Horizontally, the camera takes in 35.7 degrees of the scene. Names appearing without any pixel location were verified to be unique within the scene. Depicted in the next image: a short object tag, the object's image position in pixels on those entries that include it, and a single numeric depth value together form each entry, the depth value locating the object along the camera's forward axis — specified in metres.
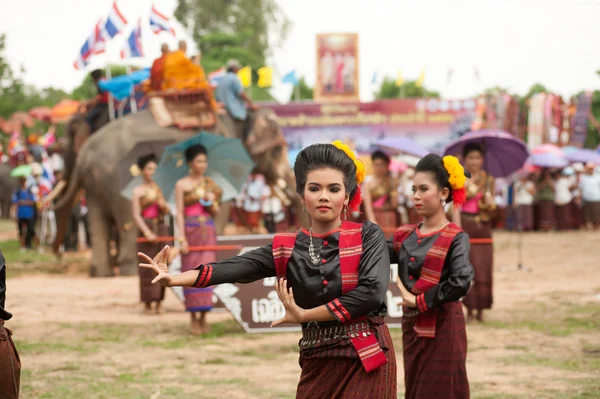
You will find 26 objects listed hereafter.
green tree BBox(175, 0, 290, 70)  48.91
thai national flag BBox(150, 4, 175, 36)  18.27
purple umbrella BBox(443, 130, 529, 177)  9.80
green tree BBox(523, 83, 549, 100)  53.50
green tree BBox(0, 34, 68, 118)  28.58
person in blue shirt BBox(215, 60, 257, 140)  16.77
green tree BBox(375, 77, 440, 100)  66.31
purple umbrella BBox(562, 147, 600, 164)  25.66
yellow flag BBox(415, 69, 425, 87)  37.56
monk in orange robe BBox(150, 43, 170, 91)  15.01
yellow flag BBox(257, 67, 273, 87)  33.50
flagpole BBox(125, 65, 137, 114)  17.59
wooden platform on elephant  15.25
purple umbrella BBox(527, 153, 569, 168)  23.44
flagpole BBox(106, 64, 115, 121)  17.13
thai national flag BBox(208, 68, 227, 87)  19.49
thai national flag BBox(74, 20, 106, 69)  17.81
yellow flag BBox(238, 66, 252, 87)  31.77
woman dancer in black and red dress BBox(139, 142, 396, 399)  3.70
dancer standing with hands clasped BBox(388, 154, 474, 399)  4.96
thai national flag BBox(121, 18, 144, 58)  18.95
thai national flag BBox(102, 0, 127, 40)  17.77
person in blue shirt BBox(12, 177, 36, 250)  20.59
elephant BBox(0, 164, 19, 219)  36.16
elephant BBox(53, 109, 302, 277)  14.72
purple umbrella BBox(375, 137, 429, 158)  10.76
